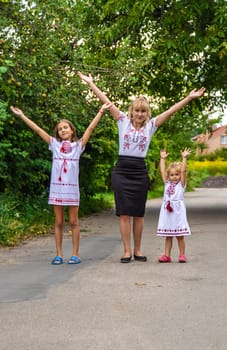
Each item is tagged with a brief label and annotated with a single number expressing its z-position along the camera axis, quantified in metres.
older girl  8.35
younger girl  8.50
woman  8.27
